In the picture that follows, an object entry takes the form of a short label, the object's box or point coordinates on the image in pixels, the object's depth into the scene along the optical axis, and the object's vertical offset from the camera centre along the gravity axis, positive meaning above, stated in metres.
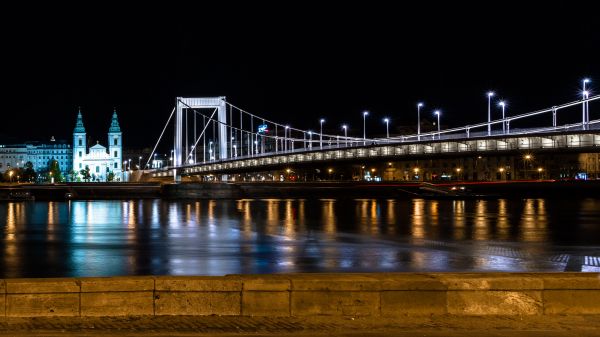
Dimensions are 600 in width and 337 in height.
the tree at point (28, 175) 190.38 +4.01
